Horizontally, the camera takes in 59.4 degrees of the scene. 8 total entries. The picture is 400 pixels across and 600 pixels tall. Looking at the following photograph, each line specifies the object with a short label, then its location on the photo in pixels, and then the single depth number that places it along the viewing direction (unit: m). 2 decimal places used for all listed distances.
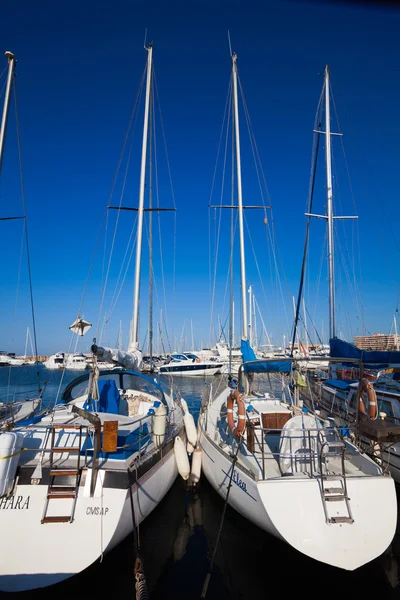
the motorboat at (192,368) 51.06
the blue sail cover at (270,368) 12.12
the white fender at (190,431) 11.27
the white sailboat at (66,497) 5.22
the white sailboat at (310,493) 5.65
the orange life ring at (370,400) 7.66
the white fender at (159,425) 8.62
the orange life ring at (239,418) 7.62
